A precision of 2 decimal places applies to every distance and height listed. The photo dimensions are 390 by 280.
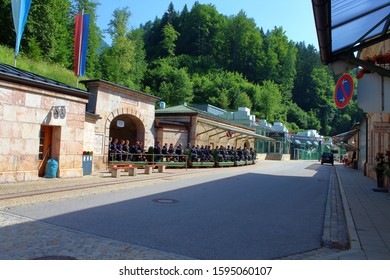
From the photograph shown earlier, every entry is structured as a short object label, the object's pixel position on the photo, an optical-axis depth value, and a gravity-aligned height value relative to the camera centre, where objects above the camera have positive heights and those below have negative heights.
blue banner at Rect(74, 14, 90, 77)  18.95 +5.88
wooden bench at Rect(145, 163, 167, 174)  19.80 -0.92
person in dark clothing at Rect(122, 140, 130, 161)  20.61 -0.12
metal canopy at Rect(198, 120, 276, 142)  30.41 +2.41
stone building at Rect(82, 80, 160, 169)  19.05 +2.15
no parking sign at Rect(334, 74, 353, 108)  8.73 +1.72
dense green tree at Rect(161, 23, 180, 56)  94.56 +30.32
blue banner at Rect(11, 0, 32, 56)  14.92 +5.60
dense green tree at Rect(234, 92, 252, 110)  77.54 +11.86
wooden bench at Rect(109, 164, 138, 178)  15.77 -0.97
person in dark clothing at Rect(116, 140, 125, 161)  20.03 -0.14
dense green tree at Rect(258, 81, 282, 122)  84.12 +12.57
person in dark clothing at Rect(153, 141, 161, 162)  22.08 -0.12
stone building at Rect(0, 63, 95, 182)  11.89 +0.78
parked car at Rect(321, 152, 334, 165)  40.94 -0.07
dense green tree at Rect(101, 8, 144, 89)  61.06 +17.14
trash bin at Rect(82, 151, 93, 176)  15.62 -0.67
